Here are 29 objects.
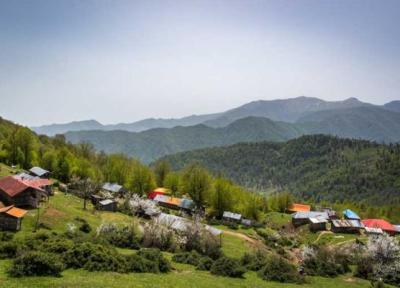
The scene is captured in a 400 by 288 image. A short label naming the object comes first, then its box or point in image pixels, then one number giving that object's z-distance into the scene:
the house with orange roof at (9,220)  58.12
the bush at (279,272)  52.41
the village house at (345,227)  110.88
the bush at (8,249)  41.00
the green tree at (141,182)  127.69
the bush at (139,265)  43.16
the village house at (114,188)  119.91
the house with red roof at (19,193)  71.69
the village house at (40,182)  82.50
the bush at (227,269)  50.16
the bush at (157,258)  46.69
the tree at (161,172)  159.55
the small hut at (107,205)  93.56
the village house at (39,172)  105.77
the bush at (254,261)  58.72
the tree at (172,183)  142.88
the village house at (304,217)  121.69
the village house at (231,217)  114.75
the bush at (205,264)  52.88
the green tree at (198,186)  124.94
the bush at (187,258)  55.47
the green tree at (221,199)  120.75
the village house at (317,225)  115.56
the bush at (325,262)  63.84
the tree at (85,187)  91.61
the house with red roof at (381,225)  116.26
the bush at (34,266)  33.34
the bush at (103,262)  39.84
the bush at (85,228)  65.84
